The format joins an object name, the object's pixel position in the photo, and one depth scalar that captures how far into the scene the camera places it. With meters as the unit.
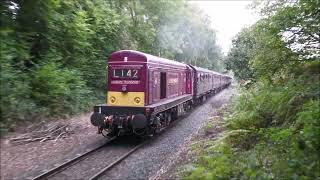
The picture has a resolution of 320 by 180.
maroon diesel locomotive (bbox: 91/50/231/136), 12.54
